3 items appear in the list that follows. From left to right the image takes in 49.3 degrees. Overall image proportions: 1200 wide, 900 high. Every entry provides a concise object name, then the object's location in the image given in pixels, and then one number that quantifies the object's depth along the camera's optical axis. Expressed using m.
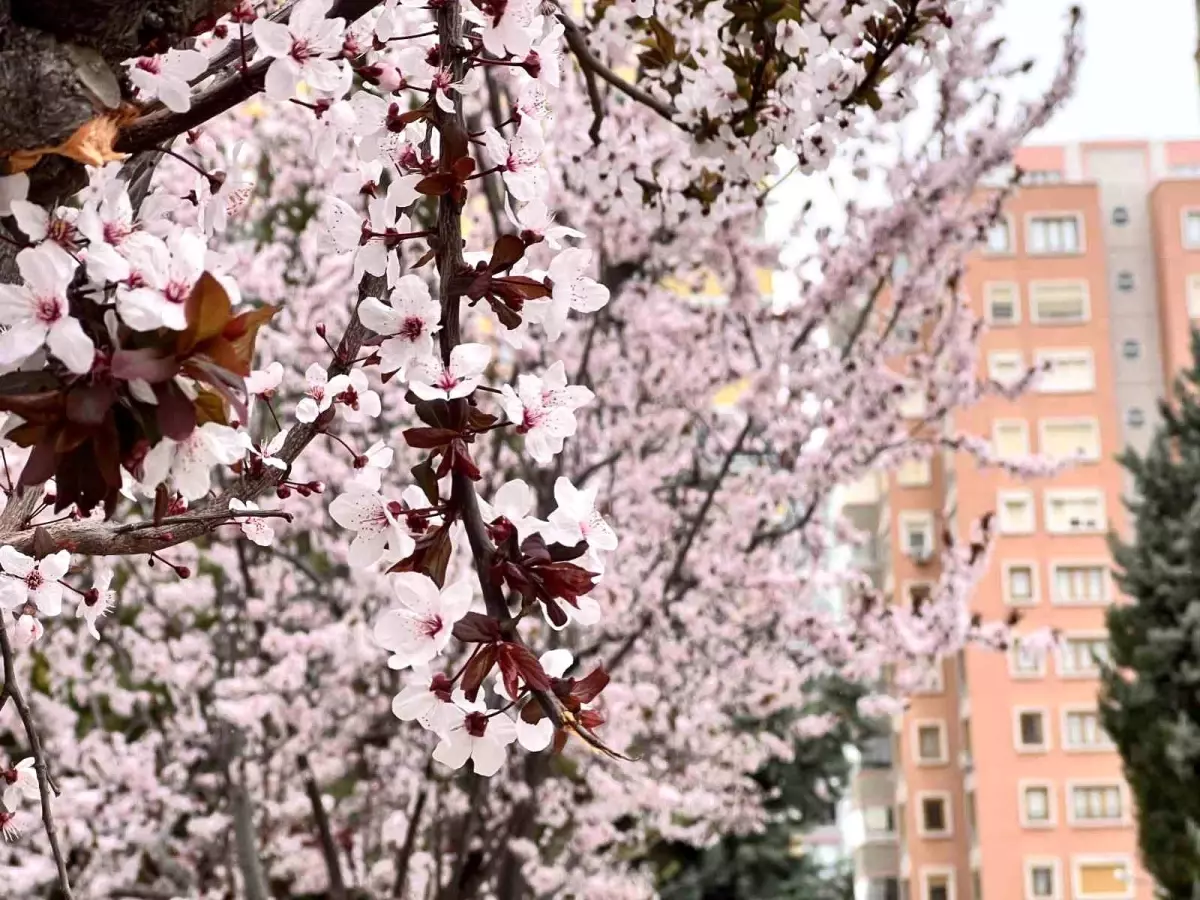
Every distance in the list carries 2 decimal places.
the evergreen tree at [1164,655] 13.29
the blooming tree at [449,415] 1.08
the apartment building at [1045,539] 28.64
